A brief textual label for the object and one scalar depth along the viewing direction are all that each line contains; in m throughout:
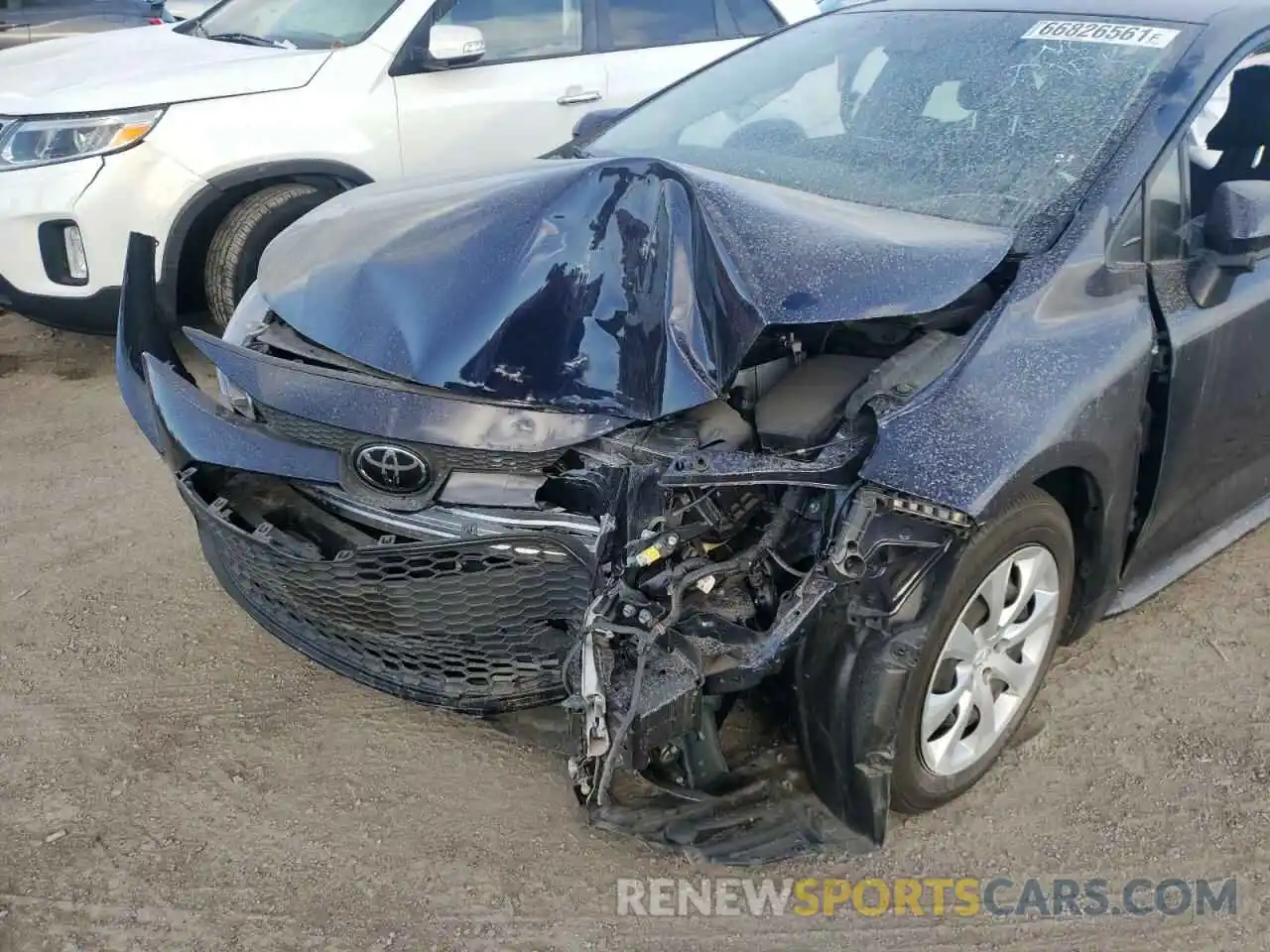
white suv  4.50
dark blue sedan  2.12
